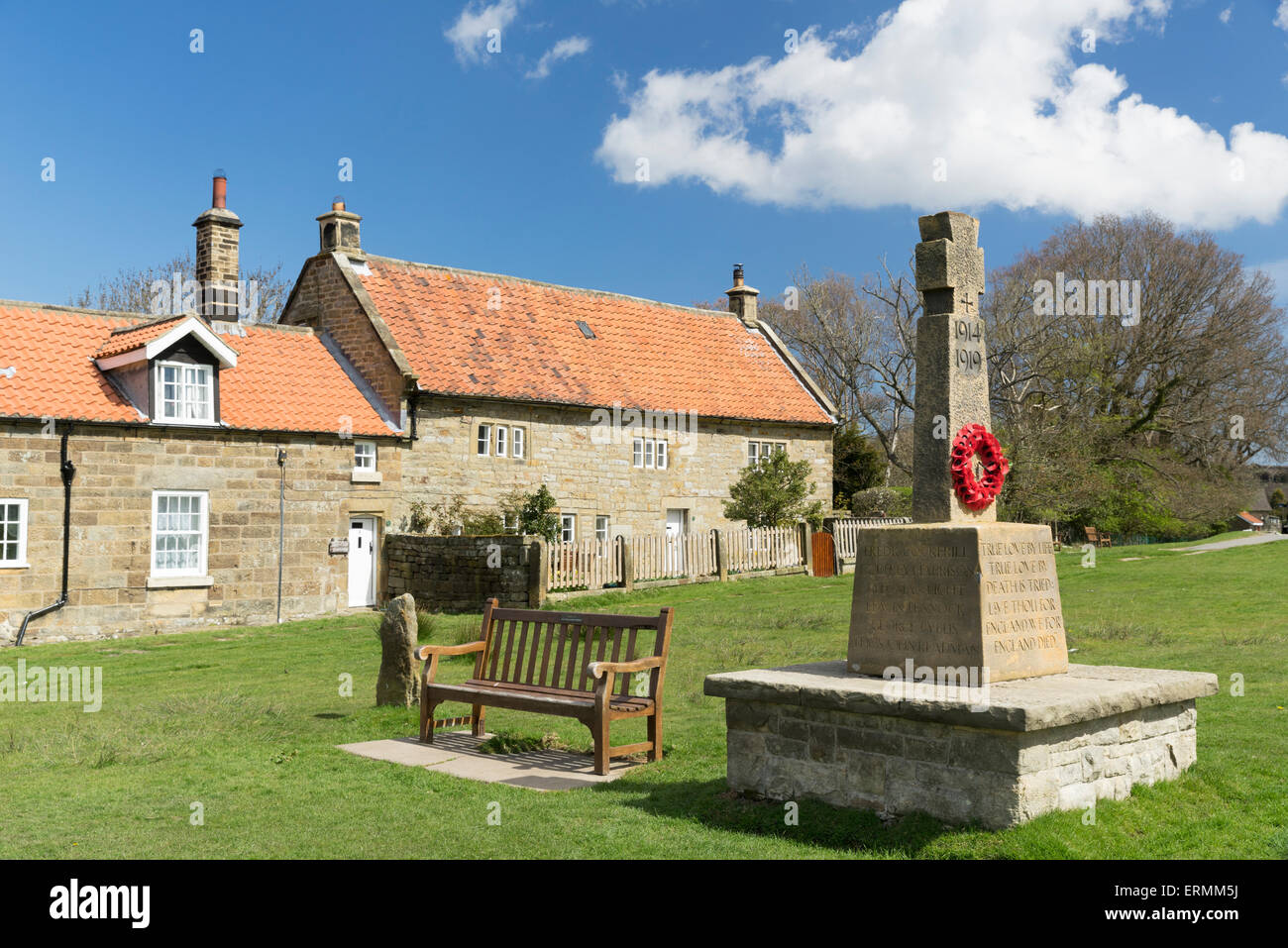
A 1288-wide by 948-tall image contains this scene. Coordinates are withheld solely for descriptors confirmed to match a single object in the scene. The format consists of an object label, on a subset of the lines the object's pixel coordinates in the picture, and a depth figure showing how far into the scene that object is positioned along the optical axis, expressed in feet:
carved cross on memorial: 22.44
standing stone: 35.73
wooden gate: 93.45
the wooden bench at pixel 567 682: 27.40
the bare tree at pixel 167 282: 144.36
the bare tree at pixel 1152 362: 130.21
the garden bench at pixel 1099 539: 134.28
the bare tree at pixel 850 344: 153.99
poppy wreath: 23.90
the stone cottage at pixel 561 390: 86.33
